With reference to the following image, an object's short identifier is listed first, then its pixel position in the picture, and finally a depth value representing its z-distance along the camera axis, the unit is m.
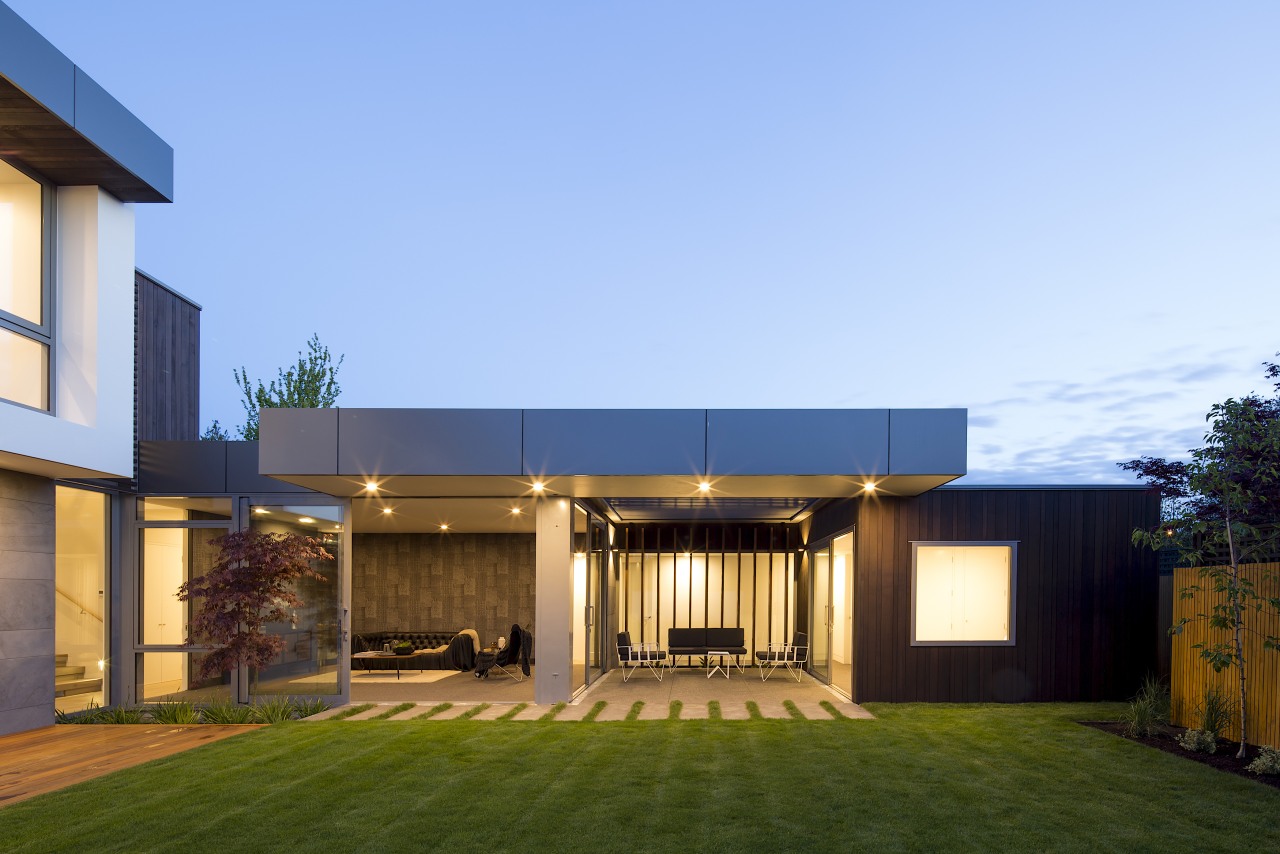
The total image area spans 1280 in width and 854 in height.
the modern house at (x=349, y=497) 10.19
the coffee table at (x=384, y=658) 17.00
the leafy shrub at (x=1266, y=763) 7.90
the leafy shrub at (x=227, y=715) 10.97
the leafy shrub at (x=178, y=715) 11.04
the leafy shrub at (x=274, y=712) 10.97
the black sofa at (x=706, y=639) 16.94
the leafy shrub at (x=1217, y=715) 9.21
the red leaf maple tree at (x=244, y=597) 11.32
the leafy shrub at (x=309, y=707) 11.51
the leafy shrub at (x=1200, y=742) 8.85
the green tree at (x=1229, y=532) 8.57
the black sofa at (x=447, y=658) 17.38
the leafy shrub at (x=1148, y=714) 9.85
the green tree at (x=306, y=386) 32.50
